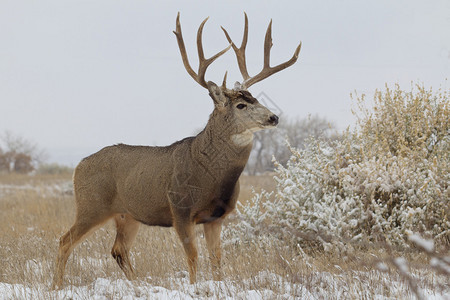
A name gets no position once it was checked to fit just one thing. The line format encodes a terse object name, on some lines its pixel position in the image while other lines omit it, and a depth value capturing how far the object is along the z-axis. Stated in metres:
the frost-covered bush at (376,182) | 13.12
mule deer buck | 9.60
